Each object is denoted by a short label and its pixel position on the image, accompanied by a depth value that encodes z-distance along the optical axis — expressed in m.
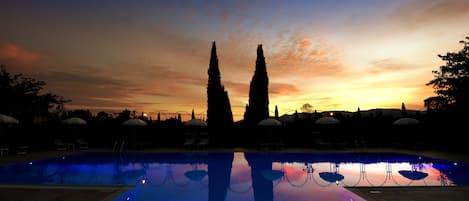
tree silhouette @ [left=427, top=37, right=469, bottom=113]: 16.47
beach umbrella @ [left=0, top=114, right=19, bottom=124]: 14.55
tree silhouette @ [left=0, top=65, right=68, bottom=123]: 20.09
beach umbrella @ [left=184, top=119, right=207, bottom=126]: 18.11
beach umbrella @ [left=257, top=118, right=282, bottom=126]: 18.14
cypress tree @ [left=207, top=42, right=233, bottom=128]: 21.61
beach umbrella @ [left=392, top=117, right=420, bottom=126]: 16.80
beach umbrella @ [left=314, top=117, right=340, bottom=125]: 17.94
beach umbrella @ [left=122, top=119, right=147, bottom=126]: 18.37
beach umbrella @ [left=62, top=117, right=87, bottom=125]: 18.08
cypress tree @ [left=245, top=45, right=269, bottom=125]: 22.69
